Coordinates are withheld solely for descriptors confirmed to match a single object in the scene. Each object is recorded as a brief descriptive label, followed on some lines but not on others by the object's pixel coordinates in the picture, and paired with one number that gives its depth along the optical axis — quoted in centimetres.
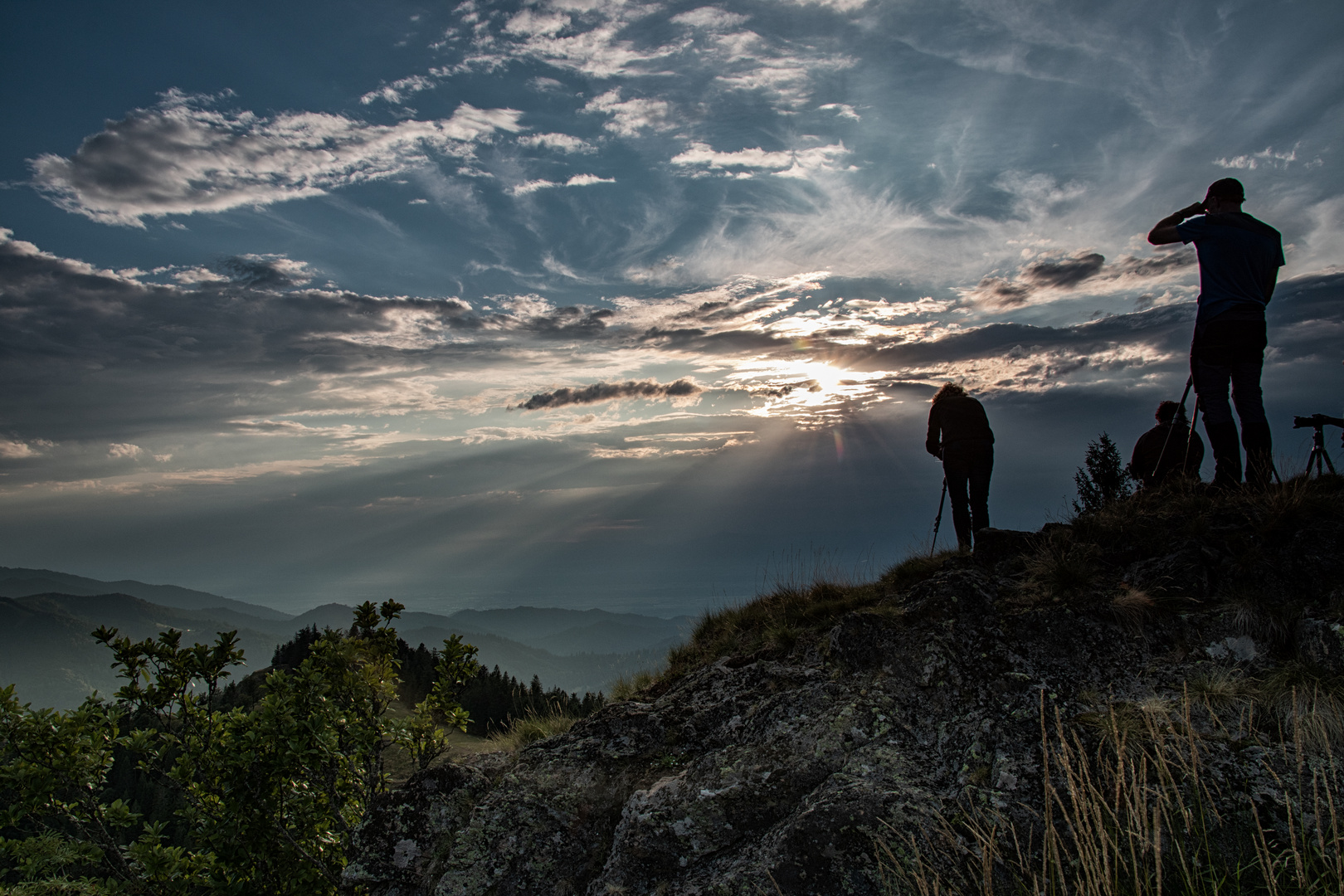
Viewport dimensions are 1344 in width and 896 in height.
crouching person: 954
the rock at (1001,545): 800
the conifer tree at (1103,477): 1031
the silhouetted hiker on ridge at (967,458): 1139
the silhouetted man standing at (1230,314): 790
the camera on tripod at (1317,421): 823
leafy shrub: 554
